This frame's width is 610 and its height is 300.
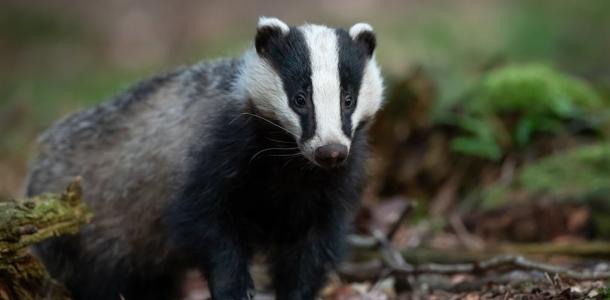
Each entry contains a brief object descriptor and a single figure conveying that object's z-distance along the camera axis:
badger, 8.93
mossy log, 8.23
